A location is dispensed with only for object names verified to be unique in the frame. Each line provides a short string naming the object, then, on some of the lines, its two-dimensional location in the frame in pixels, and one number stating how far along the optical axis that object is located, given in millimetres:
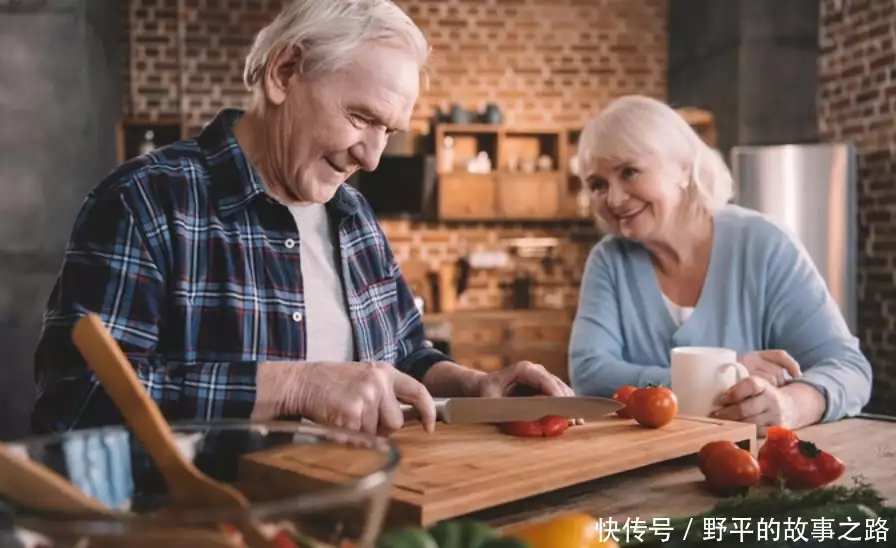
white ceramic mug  1705
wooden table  1144
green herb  897
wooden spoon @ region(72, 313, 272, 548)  686
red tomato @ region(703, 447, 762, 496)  1207
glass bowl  458
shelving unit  5949
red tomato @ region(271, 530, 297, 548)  522
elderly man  1302
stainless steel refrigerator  4660
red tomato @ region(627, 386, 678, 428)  1477
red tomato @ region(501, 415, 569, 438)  1382
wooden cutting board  715
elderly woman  2172
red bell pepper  1256
